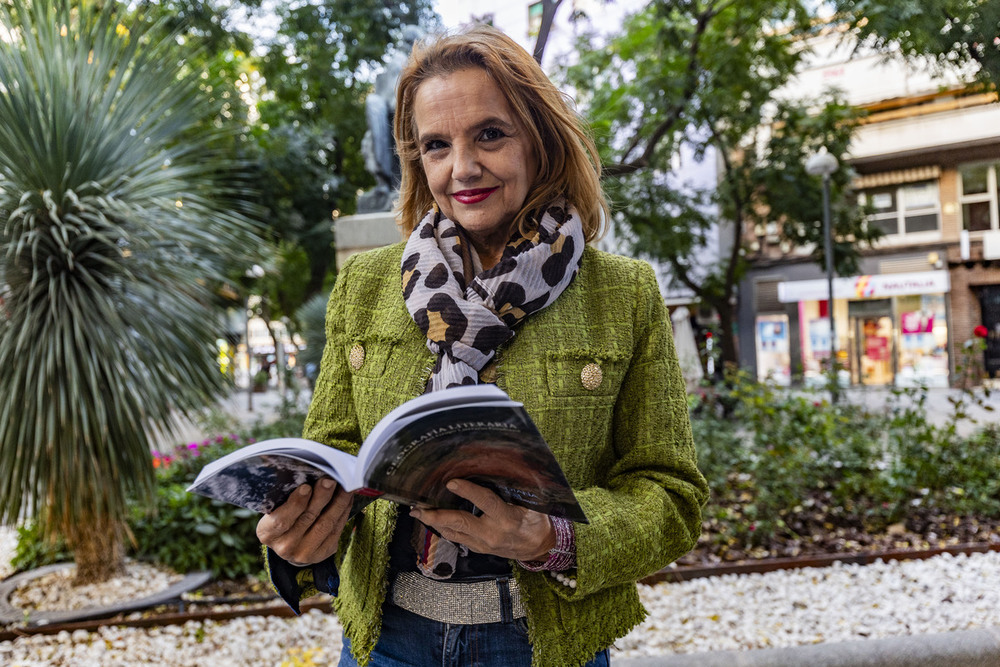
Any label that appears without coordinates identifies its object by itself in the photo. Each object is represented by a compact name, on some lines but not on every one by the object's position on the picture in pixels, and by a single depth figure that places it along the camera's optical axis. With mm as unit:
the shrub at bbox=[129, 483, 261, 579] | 4141
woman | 1111
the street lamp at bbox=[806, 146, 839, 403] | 9141
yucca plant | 3408
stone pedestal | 4363
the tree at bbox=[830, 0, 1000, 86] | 3580
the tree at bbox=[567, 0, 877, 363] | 8195
